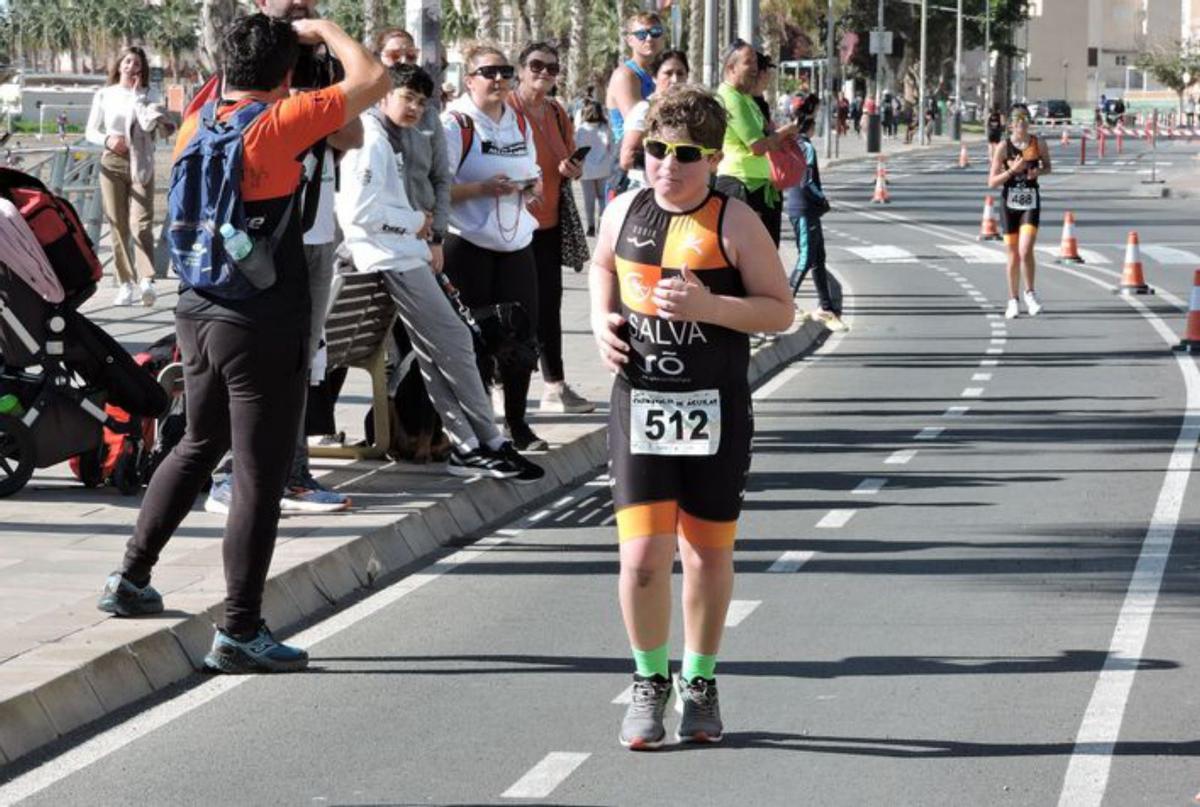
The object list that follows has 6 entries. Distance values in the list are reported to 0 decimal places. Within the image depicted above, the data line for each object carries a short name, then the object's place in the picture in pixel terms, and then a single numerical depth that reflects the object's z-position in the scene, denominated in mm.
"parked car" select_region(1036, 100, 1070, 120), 132125
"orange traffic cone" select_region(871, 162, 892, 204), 46688
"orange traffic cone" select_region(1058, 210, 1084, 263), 29906
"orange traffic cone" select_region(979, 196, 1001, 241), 34531
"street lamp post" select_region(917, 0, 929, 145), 91625
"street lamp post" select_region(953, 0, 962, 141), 97919
